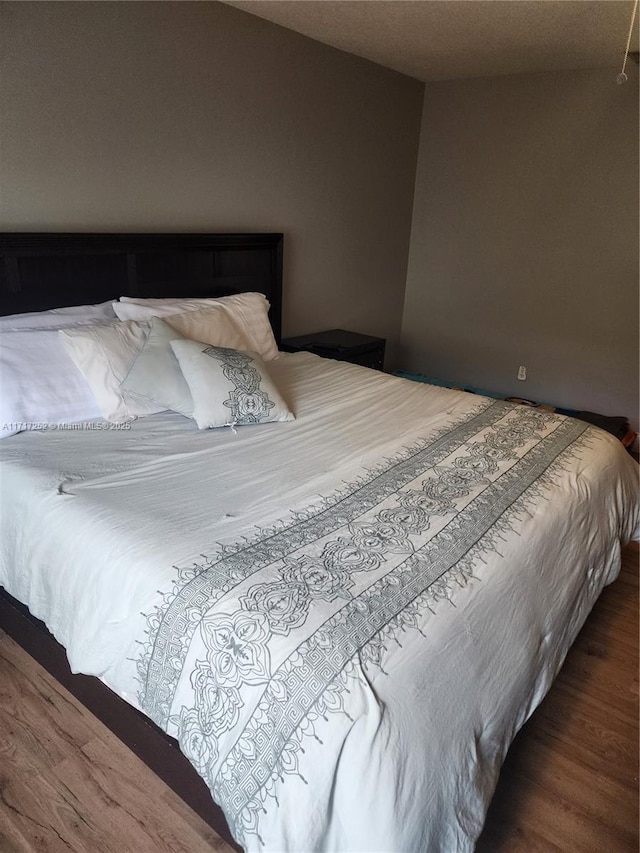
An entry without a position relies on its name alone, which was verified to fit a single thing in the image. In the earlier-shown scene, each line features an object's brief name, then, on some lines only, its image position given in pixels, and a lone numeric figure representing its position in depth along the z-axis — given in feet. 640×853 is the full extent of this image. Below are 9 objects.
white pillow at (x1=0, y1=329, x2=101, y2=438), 6.49
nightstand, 11.84
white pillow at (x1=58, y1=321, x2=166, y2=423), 7.02
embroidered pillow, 6.99
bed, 3.49
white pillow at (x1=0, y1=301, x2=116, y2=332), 7.18
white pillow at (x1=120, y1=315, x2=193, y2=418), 7.10
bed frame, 4.91
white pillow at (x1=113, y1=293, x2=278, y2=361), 8.19
